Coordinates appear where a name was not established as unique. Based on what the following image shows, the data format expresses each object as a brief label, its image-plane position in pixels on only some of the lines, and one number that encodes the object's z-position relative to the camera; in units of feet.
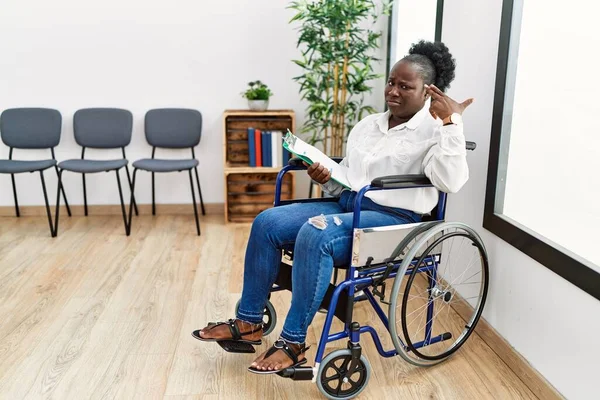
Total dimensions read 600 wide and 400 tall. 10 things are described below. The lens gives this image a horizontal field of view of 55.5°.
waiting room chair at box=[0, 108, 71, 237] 12.47
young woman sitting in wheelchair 5.94
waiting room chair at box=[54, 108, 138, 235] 12.60
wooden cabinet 12.46
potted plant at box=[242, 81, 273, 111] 12.45
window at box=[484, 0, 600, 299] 5.42
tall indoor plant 10.88
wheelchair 5.87
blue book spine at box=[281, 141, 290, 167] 12.55
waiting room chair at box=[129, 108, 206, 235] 12.75
